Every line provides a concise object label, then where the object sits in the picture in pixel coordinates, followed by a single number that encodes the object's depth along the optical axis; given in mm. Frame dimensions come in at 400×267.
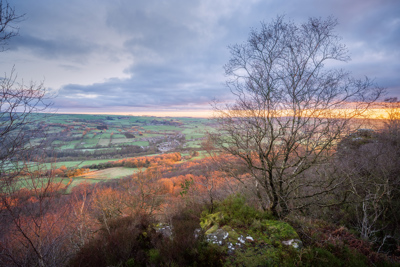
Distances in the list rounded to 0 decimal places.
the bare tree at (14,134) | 4316
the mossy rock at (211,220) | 4559
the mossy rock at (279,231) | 3853
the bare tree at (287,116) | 4664
